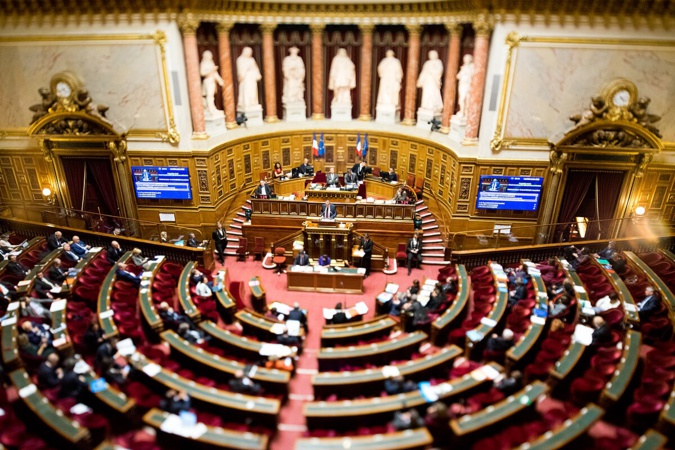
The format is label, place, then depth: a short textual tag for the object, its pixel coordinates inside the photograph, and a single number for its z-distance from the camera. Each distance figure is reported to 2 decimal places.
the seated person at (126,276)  13.17
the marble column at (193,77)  15.54
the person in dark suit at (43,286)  12.30
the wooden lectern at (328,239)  15.75
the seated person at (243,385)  9.24
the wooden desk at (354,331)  11.30
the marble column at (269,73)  18.86
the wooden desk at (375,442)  7.69
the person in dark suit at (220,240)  16.23
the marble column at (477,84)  15.03
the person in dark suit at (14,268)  13.04
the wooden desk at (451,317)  11.30
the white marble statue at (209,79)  17.64
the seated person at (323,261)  14.94
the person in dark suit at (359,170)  18.95
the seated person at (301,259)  14.76
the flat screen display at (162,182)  16.69
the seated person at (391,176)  18.84
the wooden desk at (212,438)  7.84
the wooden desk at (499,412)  7.98
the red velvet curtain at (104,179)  16.95
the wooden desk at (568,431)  7.55
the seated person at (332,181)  18.05
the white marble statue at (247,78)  19.25
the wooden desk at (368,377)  9.37
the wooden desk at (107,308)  10.80
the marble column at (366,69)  19.09
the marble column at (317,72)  19.17
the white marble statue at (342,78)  20.02
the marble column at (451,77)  17.23
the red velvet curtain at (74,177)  17.06
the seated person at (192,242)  15.86
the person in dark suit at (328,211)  16.09
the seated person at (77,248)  14.66
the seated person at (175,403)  8.52
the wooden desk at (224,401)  8.62
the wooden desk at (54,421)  7.79
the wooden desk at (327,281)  14.34
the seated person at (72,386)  8.85
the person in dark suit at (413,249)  15.64
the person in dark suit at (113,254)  14.38
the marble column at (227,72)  17.77
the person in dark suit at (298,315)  11.78
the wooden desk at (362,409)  8.51
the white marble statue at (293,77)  19.95
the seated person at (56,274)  13.06
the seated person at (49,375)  9.12
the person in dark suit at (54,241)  14.84
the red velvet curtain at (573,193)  15.84
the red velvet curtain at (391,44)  19.53
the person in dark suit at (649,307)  11.20
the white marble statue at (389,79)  19.55
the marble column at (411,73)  18.47
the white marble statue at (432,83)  18.72
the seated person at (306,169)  19.39
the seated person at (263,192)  17.06
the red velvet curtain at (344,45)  19.92
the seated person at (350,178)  18.16
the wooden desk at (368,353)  10.36
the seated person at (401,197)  16.66
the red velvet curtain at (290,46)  19.82
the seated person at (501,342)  10.24
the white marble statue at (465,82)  17.33
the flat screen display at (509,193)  15.98
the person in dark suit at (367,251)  15.24
